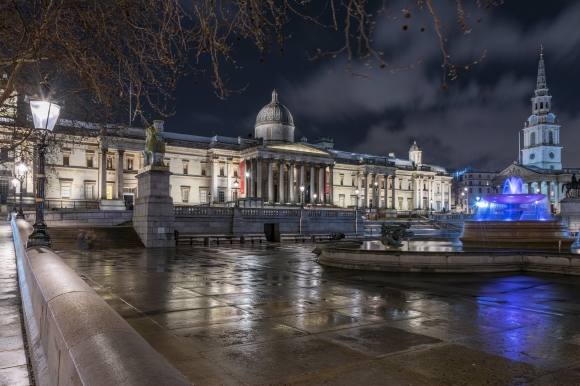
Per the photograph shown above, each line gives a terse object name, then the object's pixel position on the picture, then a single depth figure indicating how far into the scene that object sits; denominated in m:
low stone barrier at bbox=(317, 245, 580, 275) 14.12
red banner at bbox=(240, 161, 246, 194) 79.67
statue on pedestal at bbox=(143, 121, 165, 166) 27.56
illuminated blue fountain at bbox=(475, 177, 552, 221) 21.79
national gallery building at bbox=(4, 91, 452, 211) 67.72
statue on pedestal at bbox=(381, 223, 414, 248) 18.09
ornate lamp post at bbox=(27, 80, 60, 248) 10.53
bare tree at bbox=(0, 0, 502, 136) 5.30
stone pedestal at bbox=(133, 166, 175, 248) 27.98
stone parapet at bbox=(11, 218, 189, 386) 2.54
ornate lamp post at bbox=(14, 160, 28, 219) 23.20
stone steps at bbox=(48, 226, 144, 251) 26.23
